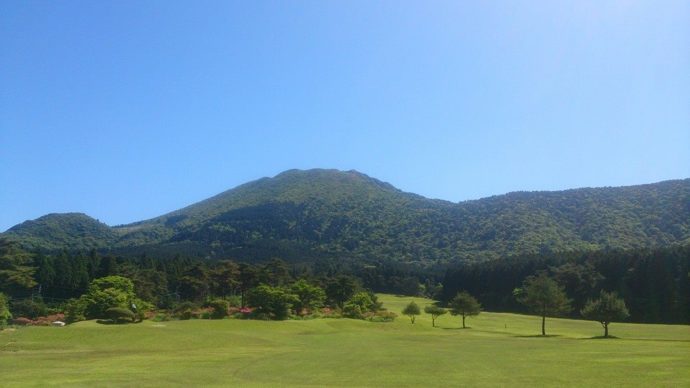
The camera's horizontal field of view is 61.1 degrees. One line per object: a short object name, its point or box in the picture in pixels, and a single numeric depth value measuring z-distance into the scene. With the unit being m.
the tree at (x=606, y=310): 64.62
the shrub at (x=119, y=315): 65.62
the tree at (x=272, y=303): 77.25
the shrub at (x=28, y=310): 79.25
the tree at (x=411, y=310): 87.69
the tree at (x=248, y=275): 96.25
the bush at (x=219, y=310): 75.19
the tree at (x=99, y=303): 69.06
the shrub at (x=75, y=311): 67.94
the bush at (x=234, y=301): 91.34
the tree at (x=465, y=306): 85.25
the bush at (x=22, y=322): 65.96
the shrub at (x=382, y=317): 82.95
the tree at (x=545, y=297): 73.75
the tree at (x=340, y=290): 96.75
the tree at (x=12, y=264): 58.45
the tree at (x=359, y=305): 85.44
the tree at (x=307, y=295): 84.86
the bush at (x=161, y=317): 73.46
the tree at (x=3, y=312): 55.58
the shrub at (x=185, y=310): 75.56
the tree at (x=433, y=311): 86.66
